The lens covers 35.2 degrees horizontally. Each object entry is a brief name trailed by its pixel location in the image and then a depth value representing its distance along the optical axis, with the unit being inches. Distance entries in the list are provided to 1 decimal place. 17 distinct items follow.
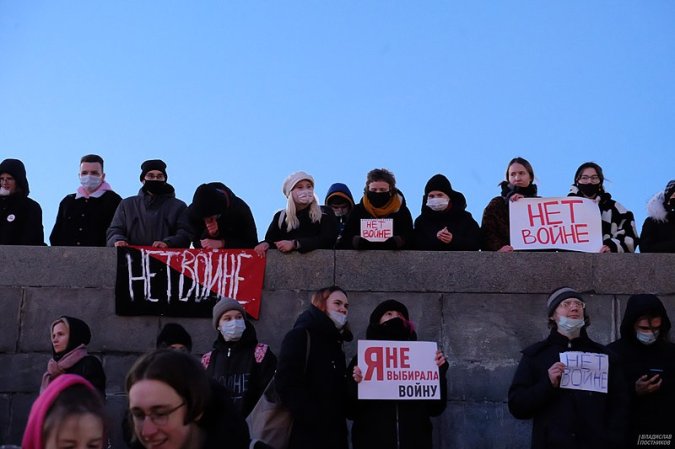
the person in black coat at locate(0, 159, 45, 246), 383.9
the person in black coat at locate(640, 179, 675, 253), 371.6
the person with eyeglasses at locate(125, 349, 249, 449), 137.9
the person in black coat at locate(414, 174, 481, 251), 370.9
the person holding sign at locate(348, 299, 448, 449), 283.7
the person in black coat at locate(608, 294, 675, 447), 296.8
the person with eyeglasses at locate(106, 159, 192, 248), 371.6
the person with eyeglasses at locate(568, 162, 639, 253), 376.2
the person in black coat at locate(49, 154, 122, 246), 385.7
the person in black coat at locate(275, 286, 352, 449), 280.1
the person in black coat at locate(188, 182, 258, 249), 353.4
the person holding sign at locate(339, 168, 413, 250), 361.7
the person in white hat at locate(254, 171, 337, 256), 365.7
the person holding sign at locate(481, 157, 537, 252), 375.6
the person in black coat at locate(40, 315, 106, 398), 308.3
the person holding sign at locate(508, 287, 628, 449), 277.0
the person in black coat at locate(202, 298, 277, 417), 298.5
